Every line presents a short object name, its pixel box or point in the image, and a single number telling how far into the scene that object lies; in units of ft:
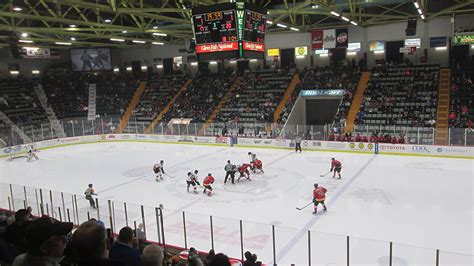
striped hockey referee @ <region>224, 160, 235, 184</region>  52.44
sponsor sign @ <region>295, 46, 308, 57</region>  100.01
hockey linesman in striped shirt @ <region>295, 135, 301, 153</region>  75.31
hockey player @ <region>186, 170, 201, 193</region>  48.44
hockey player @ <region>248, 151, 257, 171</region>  58.35
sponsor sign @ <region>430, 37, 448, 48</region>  86.21
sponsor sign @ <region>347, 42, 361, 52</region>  89.10
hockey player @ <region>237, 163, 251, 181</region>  53.72
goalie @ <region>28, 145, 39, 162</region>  76.02
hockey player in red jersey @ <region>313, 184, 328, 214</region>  38.50
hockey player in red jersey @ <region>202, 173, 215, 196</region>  47.19
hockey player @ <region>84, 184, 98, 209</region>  36.49
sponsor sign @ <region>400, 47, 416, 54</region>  84.52
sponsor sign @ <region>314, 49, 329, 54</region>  95.80
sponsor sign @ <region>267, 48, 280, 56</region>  100.63
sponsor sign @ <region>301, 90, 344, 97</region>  94.23
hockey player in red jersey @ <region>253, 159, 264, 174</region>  57.62
